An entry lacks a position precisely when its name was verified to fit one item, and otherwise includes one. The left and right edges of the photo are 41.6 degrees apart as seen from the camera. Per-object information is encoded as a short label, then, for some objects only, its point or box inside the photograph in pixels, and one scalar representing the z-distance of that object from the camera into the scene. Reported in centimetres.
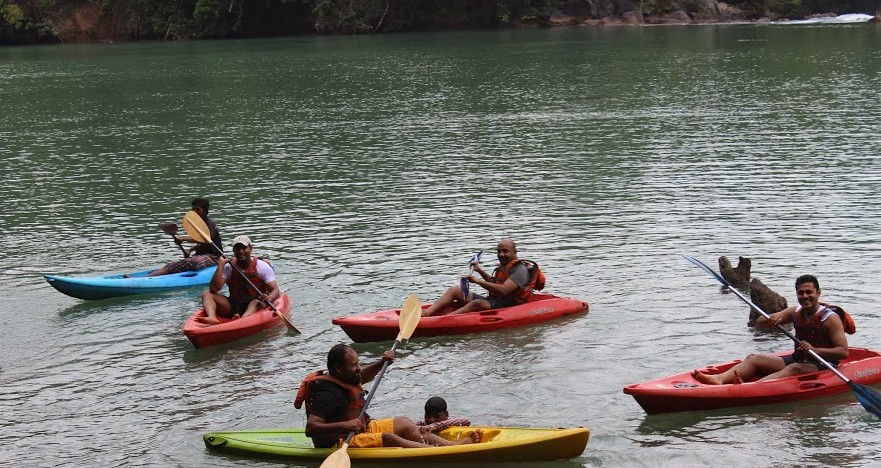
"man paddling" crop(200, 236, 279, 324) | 1424
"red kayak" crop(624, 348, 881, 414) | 1100
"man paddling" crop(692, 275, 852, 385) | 1098
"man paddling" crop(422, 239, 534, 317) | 1392
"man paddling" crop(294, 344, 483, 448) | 972
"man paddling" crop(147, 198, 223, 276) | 1639
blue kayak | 1593
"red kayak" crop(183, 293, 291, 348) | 1365
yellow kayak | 979
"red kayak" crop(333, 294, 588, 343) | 1379
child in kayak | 1023
